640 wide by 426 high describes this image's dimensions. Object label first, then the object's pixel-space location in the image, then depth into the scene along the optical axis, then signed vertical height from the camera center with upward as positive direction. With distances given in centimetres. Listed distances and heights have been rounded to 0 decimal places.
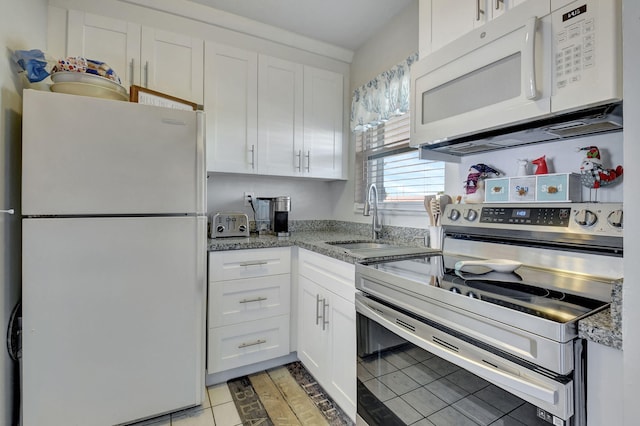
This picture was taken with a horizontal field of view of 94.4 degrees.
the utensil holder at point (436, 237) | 155 -12
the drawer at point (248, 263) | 179 -31
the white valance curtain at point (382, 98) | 194 +84
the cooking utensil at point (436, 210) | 156 +2
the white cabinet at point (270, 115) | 211 +77
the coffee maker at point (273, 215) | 221 -1
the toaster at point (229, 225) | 210 -8
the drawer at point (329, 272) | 146 -33
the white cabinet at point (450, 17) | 115 +84
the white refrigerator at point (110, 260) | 130 -22
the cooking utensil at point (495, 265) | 112 -19
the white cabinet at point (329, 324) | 146 -62
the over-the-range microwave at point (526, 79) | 84 +47
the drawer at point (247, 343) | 180 -82
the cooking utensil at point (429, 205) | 160 +5
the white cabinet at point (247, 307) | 180 -59
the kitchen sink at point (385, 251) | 144 -19
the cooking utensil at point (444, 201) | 155 +7
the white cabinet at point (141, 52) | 179 +103
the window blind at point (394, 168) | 193 +34
